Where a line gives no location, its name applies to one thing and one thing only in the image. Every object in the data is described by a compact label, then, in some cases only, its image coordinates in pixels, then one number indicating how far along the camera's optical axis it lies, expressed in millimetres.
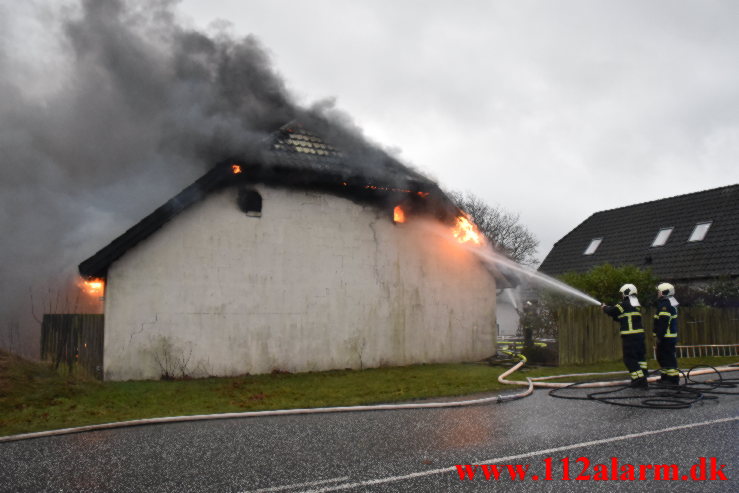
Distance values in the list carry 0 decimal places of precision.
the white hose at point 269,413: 6494
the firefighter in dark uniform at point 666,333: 9562
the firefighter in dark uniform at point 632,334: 9281
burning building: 11055
